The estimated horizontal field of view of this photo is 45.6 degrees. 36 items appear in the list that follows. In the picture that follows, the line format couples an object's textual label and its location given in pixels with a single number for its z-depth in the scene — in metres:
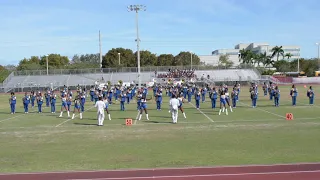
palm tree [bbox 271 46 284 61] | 108.75
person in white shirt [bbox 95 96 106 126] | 19.47
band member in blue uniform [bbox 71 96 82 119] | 23.37
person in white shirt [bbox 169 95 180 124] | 19.69
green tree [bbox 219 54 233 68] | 115.06
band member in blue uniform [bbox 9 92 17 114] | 27.93
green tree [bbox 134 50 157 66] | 104.81
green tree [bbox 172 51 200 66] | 109.74
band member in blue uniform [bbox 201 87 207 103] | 34.57
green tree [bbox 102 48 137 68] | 101.12
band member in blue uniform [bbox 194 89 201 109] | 28.58
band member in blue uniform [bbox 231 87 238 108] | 27.81
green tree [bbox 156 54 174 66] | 108.38
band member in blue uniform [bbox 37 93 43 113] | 28.16
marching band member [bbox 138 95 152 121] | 21.52
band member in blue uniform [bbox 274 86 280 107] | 28.18
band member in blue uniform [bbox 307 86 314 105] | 28.94
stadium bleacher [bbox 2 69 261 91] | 69.81
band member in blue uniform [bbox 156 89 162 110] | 28.17
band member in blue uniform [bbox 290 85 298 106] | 28.03
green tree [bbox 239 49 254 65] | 111.31
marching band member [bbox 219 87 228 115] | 23.79
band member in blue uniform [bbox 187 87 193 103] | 35.12
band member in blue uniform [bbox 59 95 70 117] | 24.64
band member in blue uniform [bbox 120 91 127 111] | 28.19
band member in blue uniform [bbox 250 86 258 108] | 27.78
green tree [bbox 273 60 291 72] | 103.12
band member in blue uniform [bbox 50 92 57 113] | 27.55
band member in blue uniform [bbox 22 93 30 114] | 27.92
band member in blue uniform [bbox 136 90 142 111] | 23.02
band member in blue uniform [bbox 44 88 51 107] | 32.17
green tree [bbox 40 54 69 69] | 112.19
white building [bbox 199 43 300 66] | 152.50
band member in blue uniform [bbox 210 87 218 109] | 27.50
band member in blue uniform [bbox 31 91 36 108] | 32.03
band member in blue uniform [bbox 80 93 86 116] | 25.88
